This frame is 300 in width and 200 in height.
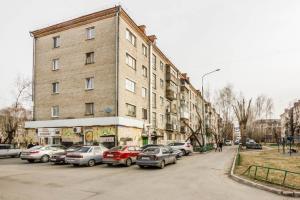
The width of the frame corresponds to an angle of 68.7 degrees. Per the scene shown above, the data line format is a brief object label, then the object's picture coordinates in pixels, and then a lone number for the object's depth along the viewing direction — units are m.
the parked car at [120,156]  14.11
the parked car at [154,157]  13.29
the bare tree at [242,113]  38.37
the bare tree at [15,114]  34.24
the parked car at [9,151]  21.18
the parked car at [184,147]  23.13
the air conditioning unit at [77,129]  21.67
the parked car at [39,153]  16.39
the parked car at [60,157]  15.18
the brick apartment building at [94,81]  21.20
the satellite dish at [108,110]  20.80
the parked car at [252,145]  36.57
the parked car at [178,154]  19.24
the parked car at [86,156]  14.11
